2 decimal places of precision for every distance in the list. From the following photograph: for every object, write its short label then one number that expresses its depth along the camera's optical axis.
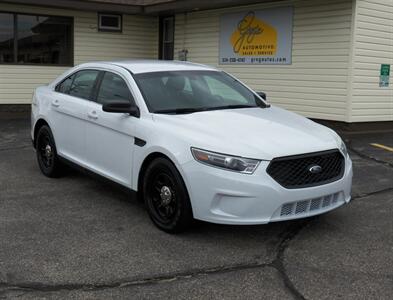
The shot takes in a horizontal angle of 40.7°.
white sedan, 4.45
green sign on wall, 11.42
